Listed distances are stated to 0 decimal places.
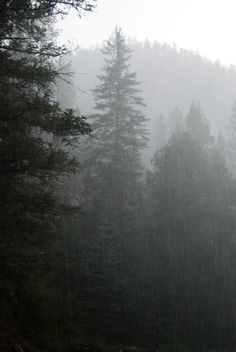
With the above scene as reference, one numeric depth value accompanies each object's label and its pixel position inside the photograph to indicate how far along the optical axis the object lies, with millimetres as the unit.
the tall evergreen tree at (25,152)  9750
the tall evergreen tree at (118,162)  29719
